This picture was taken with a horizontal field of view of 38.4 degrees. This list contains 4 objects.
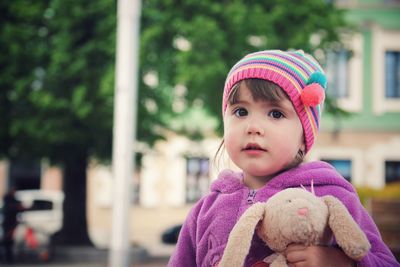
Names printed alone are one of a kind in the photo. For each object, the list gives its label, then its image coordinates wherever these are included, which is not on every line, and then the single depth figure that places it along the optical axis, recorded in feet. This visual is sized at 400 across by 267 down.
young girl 5.94
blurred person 42.32
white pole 20.15
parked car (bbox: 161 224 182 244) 52.75
